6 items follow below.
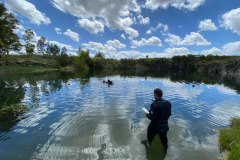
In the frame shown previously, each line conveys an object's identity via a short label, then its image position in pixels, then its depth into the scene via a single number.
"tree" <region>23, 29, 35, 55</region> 59.56
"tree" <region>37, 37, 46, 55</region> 75.46
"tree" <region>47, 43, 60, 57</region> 78.13
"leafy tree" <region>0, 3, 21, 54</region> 30.14
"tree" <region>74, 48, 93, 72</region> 57.56
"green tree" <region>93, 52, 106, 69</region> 71.90
